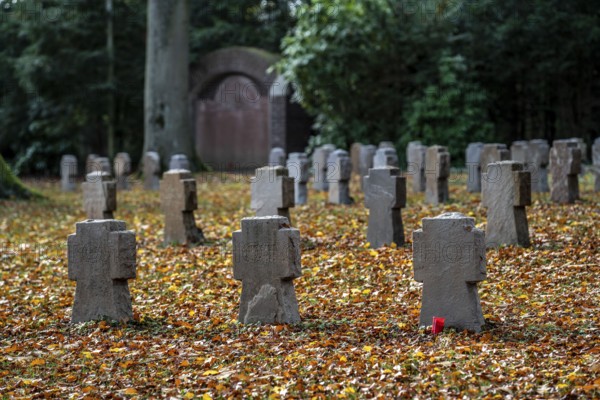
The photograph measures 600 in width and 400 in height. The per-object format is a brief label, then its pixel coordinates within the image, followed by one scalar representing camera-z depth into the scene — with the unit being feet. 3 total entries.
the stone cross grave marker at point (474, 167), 62.85
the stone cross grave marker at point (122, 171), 83.97
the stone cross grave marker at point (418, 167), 64.13
